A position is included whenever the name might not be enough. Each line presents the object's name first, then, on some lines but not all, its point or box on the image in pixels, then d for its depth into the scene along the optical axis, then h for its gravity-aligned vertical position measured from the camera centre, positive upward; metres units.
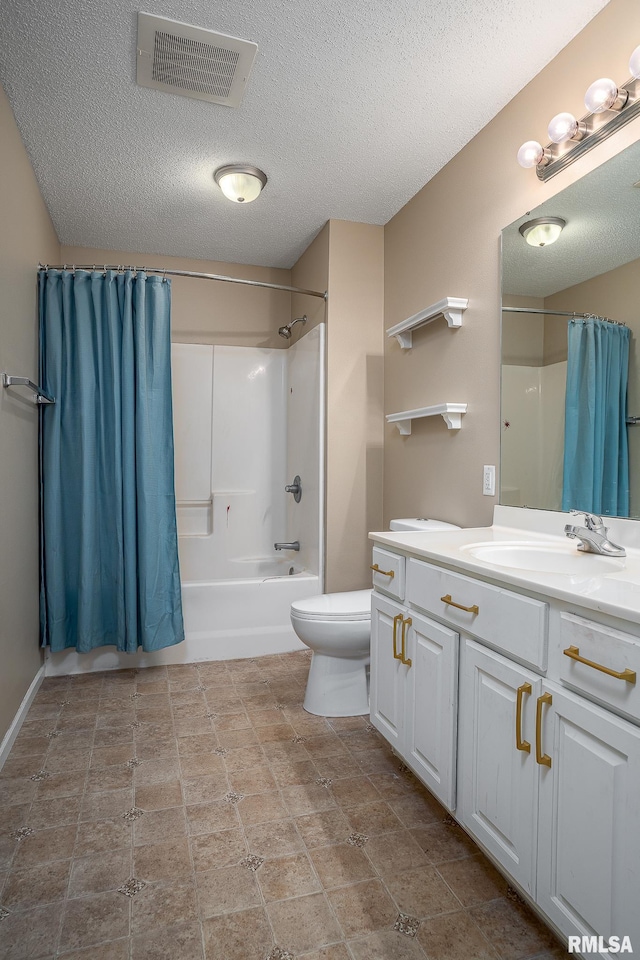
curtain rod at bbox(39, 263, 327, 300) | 2.78 +1.00
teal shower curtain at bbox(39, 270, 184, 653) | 2.73 +0.03
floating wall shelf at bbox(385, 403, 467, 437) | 2.36 +0.25
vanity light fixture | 1.54 +1.01
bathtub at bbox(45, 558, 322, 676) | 2.98 -0.83
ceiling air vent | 1.75 +1.35
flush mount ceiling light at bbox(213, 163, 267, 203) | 2.59 +1.33
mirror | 1.57 +0.52
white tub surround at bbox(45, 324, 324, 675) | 3.81 +0.10
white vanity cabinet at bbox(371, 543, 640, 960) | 0.97 -0.56
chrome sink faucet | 1.53 -0.18
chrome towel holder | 2.02 +0.32
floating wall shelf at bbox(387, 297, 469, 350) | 2.34 +0.68
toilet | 2.27 -0.73
